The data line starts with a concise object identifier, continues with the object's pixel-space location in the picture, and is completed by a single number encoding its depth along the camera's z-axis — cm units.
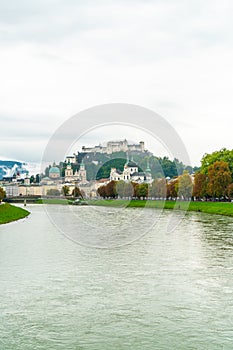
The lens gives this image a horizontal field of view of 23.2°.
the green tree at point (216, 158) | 6744
